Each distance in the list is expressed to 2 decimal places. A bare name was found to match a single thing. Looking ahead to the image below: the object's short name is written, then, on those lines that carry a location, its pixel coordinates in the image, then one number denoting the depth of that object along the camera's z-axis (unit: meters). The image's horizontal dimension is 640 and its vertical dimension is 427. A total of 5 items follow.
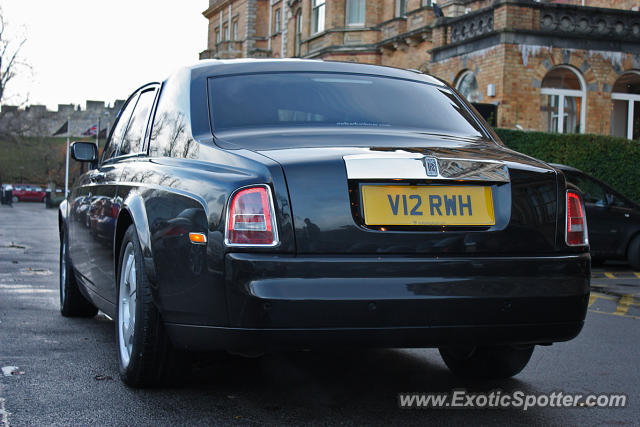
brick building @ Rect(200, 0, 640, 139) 21.44
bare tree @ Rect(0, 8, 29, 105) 53.03
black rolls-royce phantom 3.30
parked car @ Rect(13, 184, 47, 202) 79.56
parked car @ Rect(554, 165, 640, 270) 13.32
